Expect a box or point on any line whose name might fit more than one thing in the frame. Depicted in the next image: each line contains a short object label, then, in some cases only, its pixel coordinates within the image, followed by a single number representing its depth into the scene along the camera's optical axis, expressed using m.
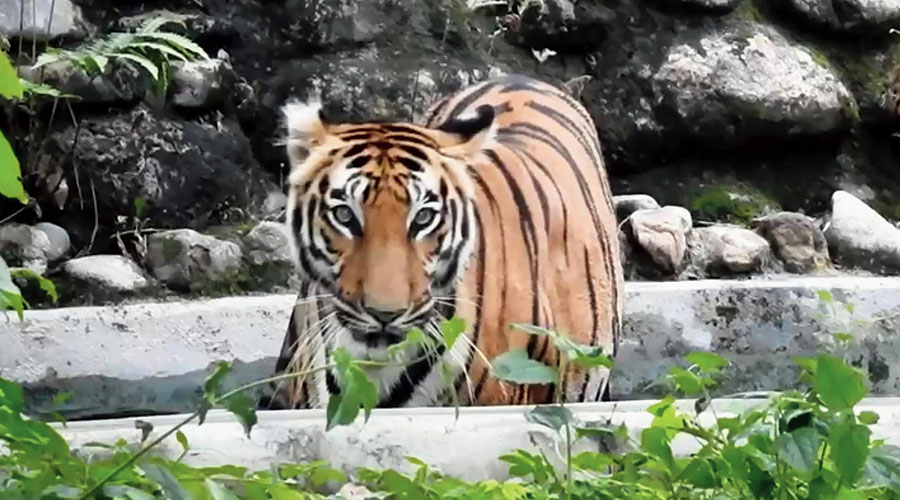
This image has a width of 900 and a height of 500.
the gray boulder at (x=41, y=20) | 16.85
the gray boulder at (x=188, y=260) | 16.60
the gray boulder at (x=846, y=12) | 17.98
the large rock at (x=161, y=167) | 16.84
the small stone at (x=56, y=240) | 16.66
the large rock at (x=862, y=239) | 17.18
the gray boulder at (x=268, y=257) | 16.72
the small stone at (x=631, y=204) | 17.25
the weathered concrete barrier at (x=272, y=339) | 16.12
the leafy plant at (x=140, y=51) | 16.51
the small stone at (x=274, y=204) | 17.13
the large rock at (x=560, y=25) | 17.68
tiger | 15.19
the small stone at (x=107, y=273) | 16.51
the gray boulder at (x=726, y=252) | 17.06
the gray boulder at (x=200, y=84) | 17.06
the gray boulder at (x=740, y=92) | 17.72
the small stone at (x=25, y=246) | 16.55
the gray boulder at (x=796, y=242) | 17.13
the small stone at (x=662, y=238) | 16.98
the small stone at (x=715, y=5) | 17.87
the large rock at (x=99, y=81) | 16.80
